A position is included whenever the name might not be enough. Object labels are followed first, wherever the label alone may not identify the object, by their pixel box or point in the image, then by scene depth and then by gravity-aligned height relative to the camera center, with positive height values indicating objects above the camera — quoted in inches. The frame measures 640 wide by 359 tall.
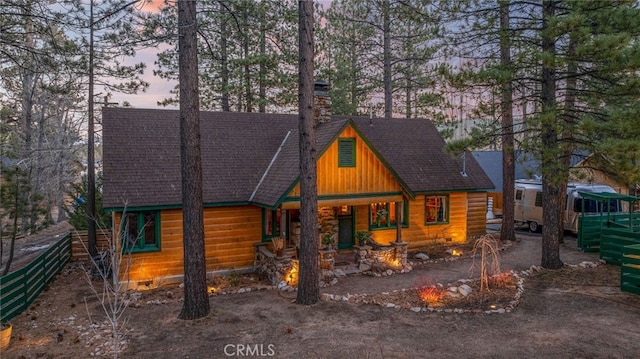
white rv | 696.4 -53.8
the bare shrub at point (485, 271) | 397.5 -104.2
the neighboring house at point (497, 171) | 965.8 +13.8
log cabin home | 487.8 -14.2
